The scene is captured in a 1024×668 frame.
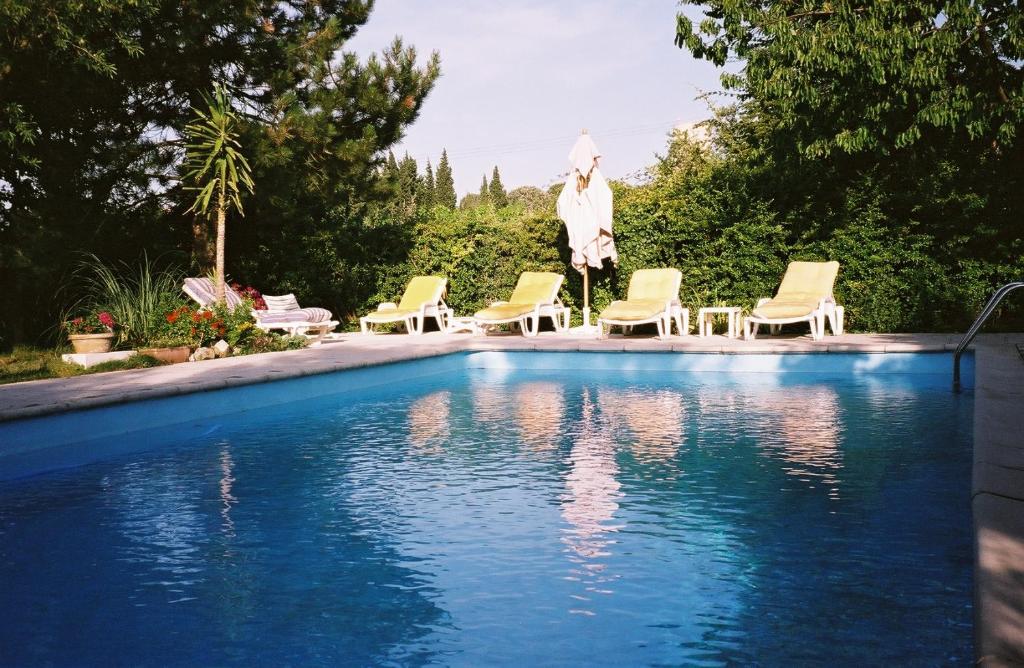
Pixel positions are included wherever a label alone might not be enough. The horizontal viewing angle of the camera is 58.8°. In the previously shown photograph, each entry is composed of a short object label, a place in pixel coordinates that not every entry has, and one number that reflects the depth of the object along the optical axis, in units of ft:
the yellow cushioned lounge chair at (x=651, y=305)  36.35
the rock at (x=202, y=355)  31.37
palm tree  34.24
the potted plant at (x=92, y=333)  30.27
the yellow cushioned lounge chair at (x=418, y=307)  42.32
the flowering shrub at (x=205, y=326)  31.37
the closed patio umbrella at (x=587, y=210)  39.55
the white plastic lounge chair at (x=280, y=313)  36.14
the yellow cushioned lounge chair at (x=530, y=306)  39.63
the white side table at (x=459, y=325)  44.16
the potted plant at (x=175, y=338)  30.50
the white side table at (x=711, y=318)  36.65
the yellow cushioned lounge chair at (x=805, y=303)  33.86
